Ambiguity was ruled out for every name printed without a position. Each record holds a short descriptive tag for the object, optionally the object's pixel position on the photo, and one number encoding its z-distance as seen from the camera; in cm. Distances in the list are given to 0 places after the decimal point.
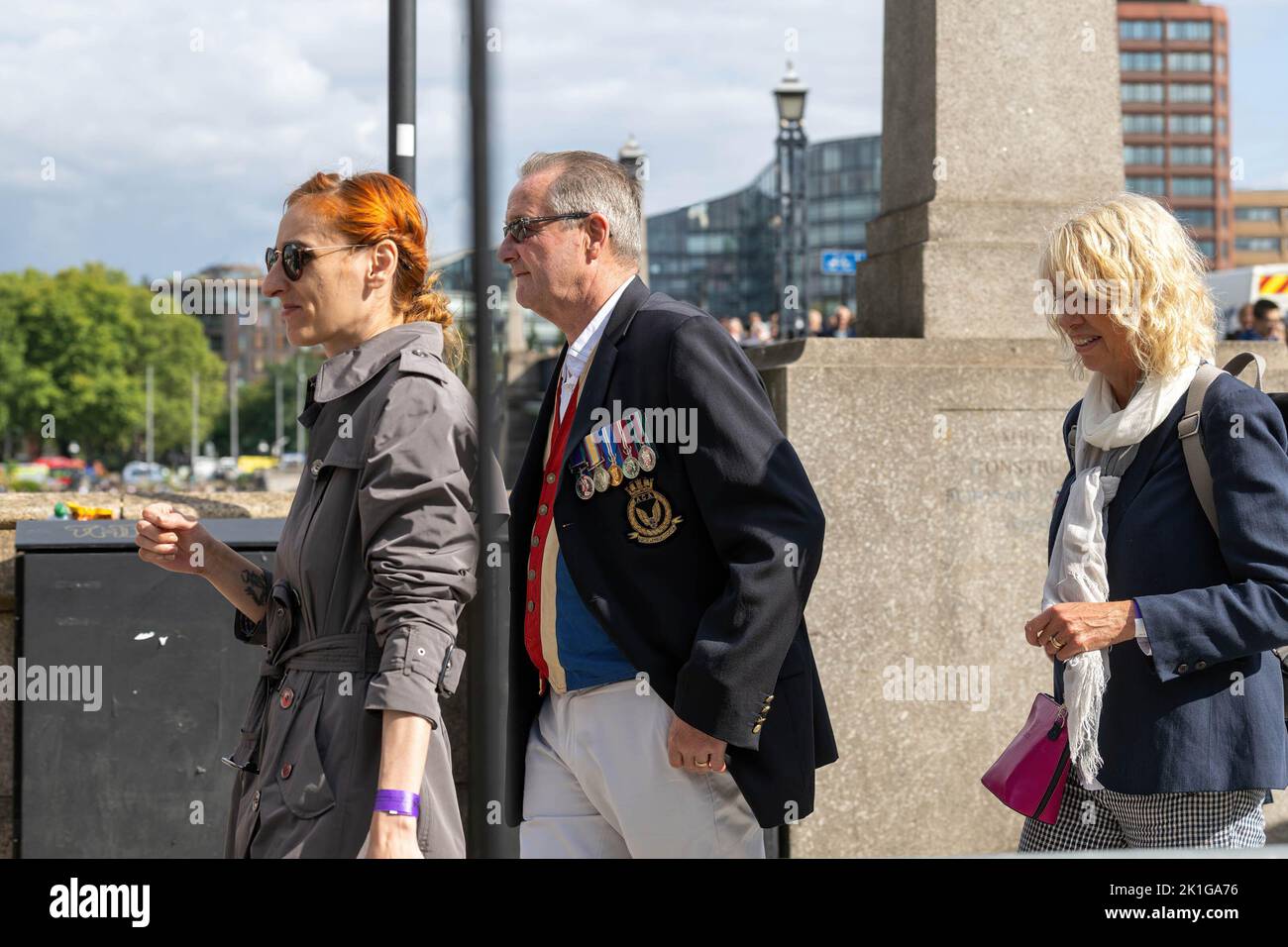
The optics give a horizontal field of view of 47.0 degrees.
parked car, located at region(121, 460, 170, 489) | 9606
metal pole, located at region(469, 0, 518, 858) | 325
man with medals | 254
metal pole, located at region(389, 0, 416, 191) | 472
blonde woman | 254
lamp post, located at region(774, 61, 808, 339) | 2117
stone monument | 484
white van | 2636
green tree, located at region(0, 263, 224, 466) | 9212
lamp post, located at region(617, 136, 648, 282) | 1789
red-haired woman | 232
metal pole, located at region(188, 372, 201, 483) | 10625
